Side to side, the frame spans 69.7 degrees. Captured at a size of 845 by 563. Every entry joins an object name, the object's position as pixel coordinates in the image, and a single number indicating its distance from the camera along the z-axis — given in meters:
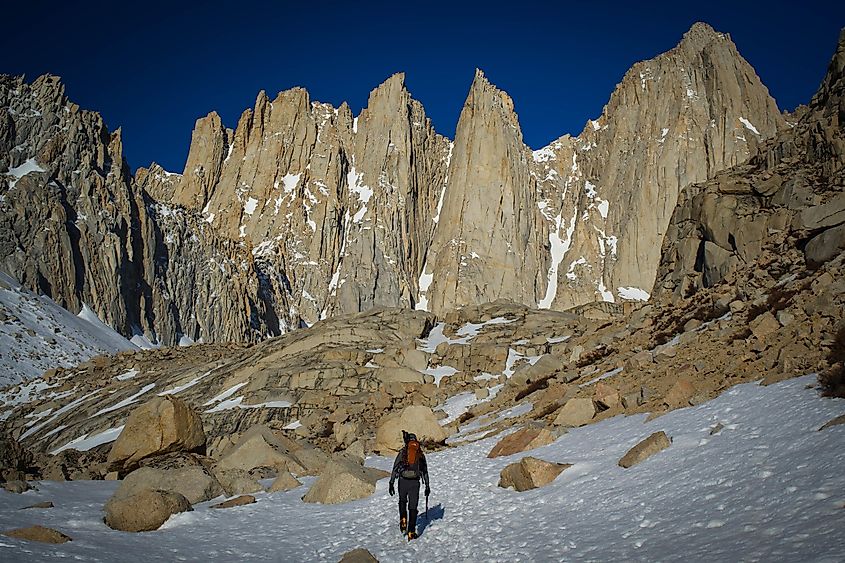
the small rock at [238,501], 13.90
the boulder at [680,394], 15.22
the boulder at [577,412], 18.70
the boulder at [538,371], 33.38
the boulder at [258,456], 20.23
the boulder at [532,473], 13.09
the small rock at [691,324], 23.50
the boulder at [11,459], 13.59
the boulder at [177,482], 13.84
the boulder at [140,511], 11.10
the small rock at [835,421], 9.21
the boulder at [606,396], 18.88
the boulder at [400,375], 44.56
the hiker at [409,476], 11.01
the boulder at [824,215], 21.06
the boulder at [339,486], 14.80
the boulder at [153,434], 18.56
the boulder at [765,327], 16.41
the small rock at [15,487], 12.32
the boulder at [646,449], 12.01
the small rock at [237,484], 15.52
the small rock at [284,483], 16.47
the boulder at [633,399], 17.52
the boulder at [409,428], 25.25
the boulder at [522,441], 17.36
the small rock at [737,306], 20.98
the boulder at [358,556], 9.09
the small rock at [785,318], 16.11
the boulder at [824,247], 19.34
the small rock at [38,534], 9.10
